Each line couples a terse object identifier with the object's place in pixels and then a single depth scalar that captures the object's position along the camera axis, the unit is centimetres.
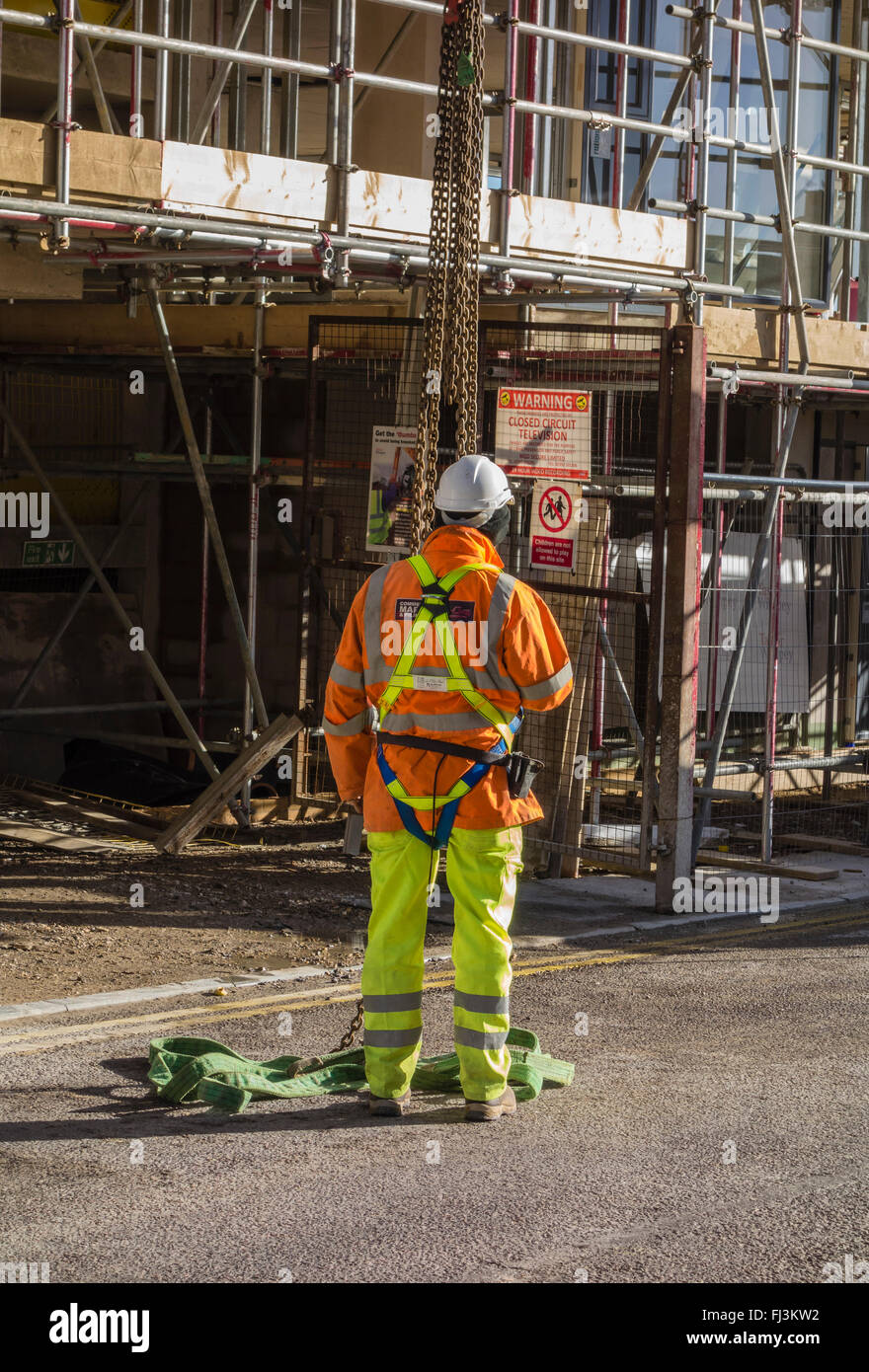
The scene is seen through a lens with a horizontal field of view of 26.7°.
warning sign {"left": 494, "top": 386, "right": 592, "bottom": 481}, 1043
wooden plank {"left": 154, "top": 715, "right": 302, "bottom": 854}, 1128
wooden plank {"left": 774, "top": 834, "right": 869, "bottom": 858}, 1220
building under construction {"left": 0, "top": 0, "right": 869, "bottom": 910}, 975
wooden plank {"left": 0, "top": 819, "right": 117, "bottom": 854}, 1150
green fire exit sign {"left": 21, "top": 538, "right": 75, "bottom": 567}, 1430
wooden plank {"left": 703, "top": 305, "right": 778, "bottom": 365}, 1160
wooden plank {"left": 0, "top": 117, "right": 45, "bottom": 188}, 835
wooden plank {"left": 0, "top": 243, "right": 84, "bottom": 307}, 1068
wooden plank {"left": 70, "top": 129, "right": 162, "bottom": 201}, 858
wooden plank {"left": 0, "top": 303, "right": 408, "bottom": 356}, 1283
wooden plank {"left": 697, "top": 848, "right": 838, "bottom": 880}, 1136
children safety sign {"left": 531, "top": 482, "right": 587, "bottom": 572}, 1060
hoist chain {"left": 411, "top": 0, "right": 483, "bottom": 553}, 744
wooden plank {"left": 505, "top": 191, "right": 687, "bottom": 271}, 1034
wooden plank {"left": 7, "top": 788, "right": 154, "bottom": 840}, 1193
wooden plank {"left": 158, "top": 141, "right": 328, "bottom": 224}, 891
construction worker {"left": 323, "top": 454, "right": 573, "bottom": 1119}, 639
